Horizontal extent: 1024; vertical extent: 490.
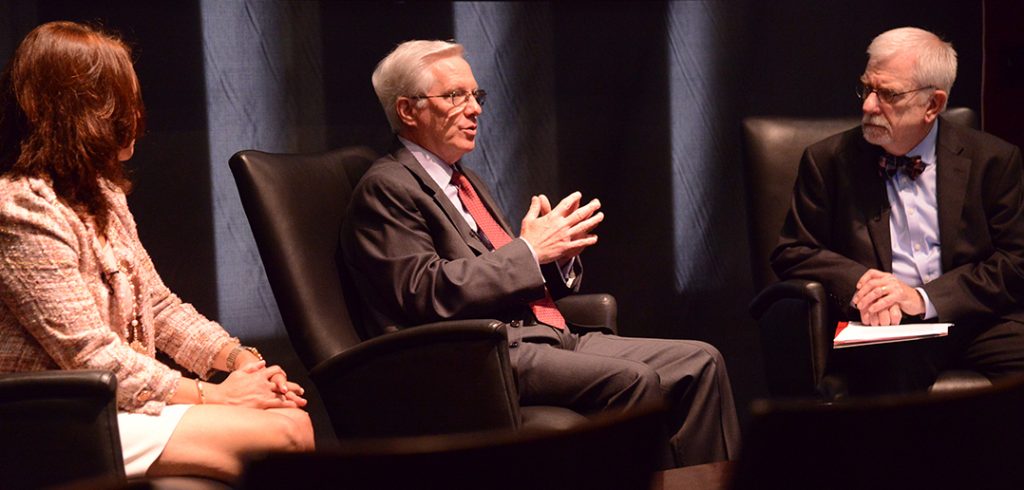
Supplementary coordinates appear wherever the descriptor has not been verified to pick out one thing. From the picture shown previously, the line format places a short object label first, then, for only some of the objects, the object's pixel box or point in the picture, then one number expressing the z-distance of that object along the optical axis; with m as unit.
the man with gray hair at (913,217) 6.44
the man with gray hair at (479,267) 5.77
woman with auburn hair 4.36
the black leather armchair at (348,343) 5.23
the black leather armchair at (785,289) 6.21
